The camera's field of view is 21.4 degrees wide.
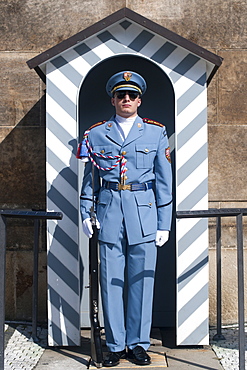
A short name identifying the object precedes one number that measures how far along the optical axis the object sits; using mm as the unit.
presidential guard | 4406
